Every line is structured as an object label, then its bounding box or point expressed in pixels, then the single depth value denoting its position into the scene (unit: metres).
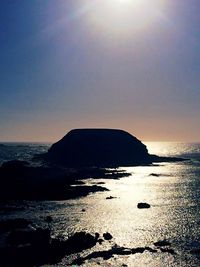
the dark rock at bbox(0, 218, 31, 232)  69.96
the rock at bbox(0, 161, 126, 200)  113.94
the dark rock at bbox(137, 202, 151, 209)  96.78
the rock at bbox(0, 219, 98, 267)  52.75
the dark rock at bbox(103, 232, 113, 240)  64.65
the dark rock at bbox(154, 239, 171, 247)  61.70
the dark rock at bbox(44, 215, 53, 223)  77.99
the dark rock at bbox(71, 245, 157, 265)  53.58
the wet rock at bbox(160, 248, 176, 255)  57.84
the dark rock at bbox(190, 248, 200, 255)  58.00
